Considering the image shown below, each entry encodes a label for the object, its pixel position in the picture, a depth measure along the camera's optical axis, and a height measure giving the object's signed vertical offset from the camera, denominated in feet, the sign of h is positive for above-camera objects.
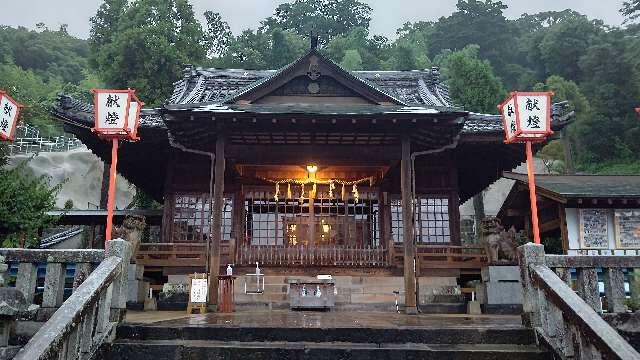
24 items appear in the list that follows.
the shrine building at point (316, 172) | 43.83 +10.03
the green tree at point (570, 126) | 131.85 +37.72
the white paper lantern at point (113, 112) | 34.17 +9.82
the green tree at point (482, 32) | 204.74 +94.26
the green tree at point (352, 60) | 177.68 +69.90
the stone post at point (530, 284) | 24.18 -0.94
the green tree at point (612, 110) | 136.87 +40.28
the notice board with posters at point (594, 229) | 57.82 +3.94
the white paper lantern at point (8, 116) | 32.17 +9.17
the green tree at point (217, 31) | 184.14 +82.04
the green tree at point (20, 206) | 40.37 +4.49
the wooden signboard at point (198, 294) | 38.60 -2.31
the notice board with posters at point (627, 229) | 56.85 +3.89
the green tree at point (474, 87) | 119.24 +40.95
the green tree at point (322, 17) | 237.86 +115.52
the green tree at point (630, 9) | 177.91 +87.14
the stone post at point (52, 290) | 22.89 -1.21
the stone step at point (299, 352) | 21.81 -3.69
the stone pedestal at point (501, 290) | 44.86 -2.23
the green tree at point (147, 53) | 113.91 +46.50
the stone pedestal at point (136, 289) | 45.88 -2.30
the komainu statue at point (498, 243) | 46.55 +1.90
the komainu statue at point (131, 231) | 49.39 +3.00
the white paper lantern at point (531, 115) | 34.30 +9.84
